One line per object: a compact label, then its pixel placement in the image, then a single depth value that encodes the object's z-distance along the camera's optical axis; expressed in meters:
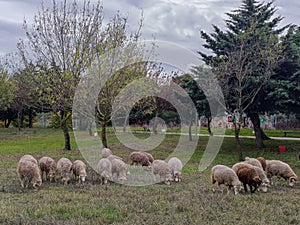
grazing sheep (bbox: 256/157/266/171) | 11.81
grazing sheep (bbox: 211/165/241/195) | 9.37
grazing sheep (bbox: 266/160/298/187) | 11.02
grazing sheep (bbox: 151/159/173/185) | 11.27
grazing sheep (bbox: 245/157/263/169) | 11.16
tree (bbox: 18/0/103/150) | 18.05
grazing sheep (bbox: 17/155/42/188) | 9.95
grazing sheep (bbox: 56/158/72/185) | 10.84
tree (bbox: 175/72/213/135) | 20.61
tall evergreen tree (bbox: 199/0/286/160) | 17.97
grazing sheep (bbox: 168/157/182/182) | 11.62
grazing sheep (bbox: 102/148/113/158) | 13.86
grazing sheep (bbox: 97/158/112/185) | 10.84
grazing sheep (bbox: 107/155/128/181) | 11.30
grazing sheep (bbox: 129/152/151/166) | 14.20
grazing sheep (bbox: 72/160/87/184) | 10.80
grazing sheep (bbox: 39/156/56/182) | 11.40
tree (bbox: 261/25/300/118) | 18.83
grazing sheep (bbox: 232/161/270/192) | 9.85
